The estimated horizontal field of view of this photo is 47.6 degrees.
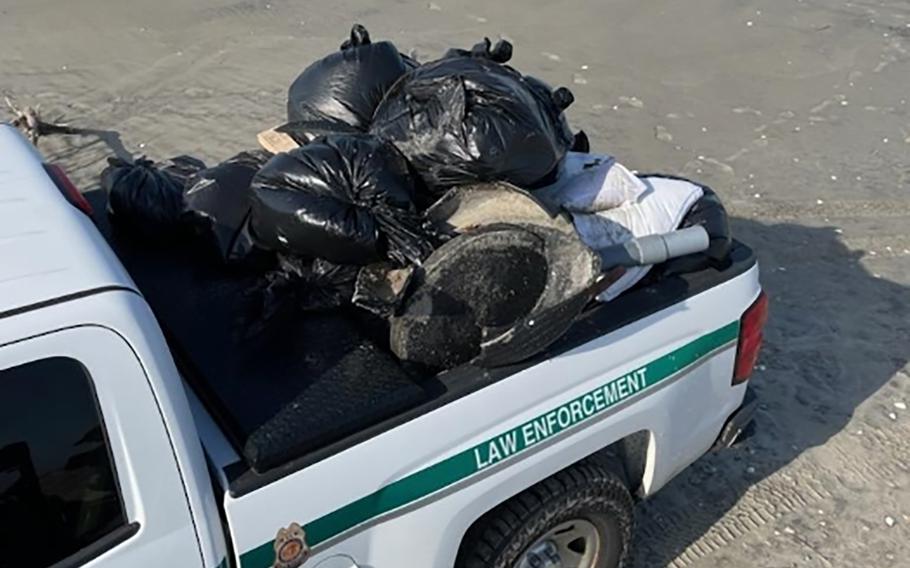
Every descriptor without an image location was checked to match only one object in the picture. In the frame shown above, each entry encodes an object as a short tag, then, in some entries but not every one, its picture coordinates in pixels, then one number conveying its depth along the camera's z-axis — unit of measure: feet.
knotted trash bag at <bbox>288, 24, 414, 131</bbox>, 14.21
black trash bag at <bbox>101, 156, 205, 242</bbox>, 11.90
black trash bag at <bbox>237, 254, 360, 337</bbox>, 10.62
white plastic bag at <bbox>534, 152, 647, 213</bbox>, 12.97
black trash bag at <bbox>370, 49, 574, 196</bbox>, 11.86
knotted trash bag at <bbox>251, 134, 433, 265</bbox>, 10.82
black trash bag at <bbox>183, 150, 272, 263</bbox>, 11.66
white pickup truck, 7.85
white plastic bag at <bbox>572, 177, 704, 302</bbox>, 12.44
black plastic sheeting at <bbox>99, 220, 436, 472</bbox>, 9.18
